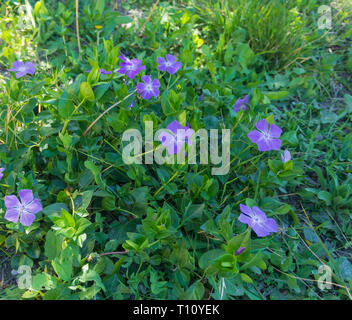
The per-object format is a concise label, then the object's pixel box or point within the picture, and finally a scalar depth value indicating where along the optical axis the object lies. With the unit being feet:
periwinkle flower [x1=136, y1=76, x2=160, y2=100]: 2.34
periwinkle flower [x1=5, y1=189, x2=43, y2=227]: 1.99
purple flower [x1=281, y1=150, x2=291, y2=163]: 2.21
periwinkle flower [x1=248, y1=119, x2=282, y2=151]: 2.16
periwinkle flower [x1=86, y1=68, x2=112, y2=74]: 2.32
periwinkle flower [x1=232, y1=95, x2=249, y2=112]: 2.51
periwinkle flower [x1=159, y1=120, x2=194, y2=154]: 2.06
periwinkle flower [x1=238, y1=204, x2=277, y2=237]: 2.07
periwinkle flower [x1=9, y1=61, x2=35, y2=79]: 2.38
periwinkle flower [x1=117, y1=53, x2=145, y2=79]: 2.35
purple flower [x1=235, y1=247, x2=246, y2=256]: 1.93
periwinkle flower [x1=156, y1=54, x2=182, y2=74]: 2.44
